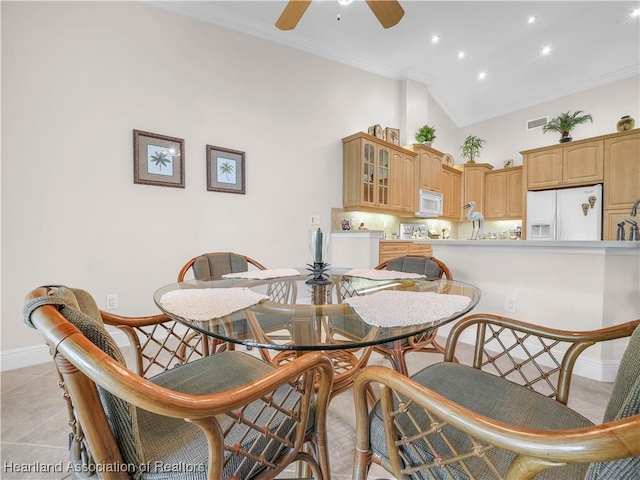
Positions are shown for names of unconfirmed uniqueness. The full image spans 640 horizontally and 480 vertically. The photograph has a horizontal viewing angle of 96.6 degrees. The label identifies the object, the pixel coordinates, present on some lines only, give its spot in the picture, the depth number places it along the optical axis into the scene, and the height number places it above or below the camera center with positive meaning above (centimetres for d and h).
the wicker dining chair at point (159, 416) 50 -40
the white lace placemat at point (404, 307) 89 -25
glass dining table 82 -27
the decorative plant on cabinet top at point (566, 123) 428 +173
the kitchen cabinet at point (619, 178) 378 +78
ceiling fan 190 +157
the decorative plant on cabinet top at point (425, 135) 458 +162
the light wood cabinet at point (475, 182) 546 +104
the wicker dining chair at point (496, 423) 41 -42
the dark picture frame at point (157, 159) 250 +69
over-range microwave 464 +53
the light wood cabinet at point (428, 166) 456 +115
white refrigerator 404 +33
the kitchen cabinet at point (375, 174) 382 +87
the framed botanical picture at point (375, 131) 412 +151
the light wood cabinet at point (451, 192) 516 +82
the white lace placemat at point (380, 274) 157 -23
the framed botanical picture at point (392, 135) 432 +155
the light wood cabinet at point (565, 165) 409 +108
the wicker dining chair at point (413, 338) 140 -52
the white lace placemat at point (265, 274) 166 -24
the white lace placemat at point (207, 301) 96 -25
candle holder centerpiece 151 -10
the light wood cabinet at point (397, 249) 380 -19
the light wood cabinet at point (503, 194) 510 +77
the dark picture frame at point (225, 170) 288 +68
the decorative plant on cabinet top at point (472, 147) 544 +172
